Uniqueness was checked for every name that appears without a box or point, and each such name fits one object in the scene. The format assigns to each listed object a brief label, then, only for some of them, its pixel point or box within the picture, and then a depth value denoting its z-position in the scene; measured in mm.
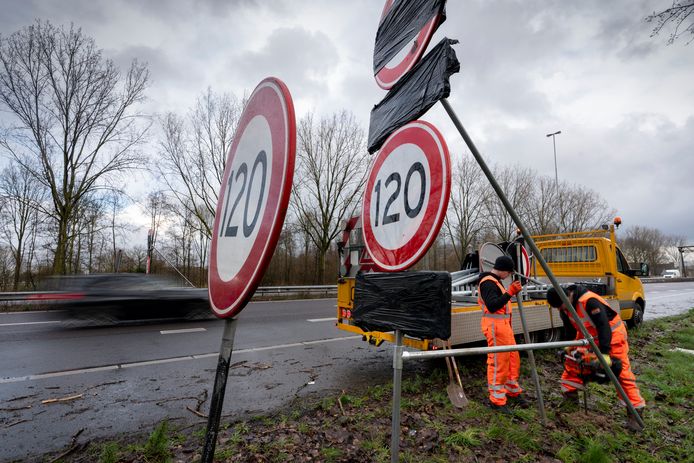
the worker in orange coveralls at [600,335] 3607
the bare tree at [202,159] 19562
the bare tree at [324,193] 23094
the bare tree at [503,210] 30864
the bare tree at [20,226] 18938
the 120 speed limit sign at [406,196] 1416
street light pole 26508
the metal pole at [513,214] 1602
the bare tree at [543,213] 33019
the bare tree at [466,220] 30917
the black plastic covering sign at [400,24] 1442
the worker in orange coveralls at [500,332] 3918
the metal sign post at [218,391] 1179
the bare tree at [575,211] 34250
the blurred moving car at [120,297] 8023
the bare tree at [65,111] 15250
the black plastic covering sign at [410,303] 1507
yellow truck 4977
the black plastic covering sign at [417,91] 1400
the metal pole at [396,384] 1570
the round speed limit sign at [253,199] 1045
